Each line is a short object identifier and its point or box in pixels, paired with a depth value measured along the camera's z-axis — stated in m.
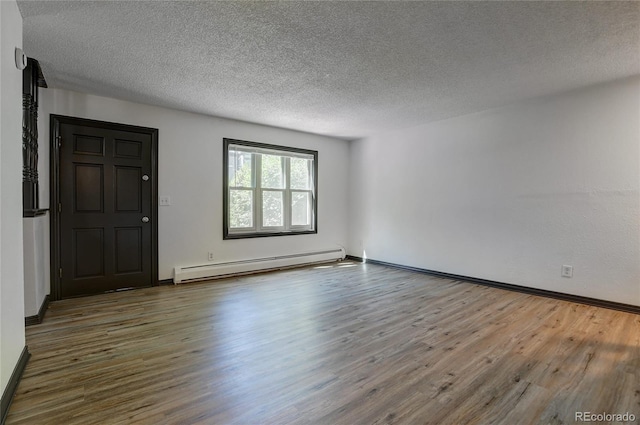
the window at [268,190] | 5.03
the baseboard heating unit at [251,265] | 4.46
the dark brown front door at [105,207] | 3.72
